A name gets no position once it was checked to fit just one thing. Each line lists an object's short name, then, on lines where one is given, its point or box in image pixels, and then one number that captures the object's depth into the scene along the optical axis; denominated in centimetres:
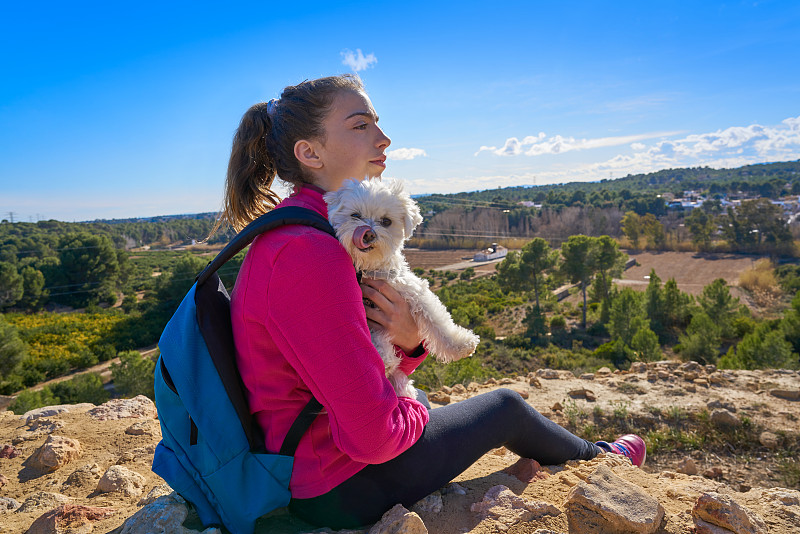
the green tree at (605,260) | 2889
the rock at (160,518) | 162
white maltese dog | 156
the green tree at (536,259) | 2831
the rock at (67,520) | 197
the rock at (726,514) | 185
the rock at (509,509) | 194
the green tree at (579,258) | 2859
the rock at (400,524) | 159
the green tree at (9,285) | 3422
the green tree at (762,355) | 806
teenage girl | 129
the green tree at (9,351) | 1848
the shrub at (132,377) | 1263
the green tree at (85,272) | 3875
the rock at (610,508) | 179
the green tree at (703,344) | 1240
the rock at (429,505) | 200
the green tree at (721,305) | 1748
